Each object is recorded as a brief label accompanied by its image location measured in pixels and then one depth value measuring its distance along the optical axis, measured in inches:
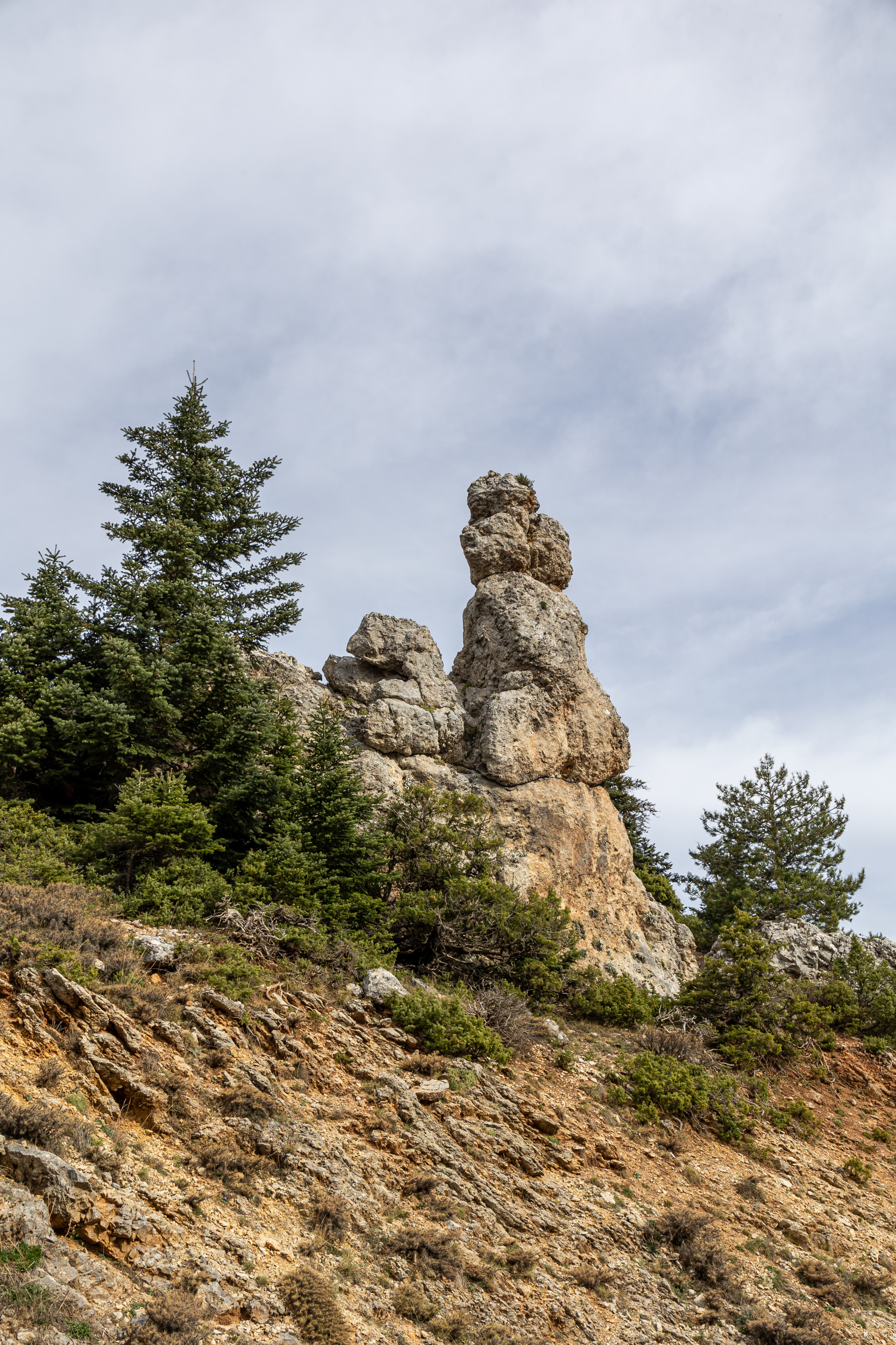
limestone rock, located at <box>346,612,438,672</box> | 1011.3
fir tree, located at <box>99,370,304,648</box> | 818.2
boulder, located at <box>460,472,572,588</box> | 1106.7
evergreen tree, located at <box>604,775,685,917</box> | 1111.6
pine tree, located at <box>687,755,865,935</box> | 1026.1
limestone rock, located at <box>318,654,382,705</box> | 981.8
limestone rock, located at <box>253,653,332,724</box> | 914.7
